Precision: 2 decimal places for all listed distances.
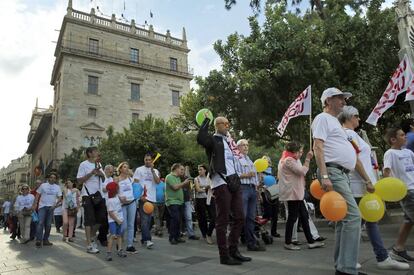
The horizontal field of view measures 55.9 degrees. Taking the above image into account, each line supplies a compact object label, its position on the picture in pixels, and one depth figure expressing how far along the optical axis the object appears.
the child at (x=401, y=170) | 5.24
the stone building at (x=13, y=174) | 123.43
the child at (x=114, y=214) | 6.96
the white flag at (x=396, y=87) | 7.42
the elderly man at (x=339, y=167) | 4.03
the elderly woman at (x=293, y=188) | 6.71
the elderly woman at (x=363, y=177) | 4.70
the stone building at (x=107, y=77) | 41.62
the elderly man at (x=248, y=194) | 6.86
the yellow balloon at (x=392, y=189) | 4.93
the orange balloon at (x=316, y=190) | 5.52
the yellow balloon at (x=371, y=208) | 4.47
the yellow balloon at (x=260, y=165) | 8.72
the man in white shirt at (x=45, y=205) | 9.92
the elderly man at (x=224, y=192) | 5.48
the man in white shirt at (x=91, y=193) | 7.76
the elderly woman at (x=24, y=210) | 11.00
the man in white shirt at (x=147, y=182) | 8.27
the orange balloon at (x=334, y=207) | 3.94
